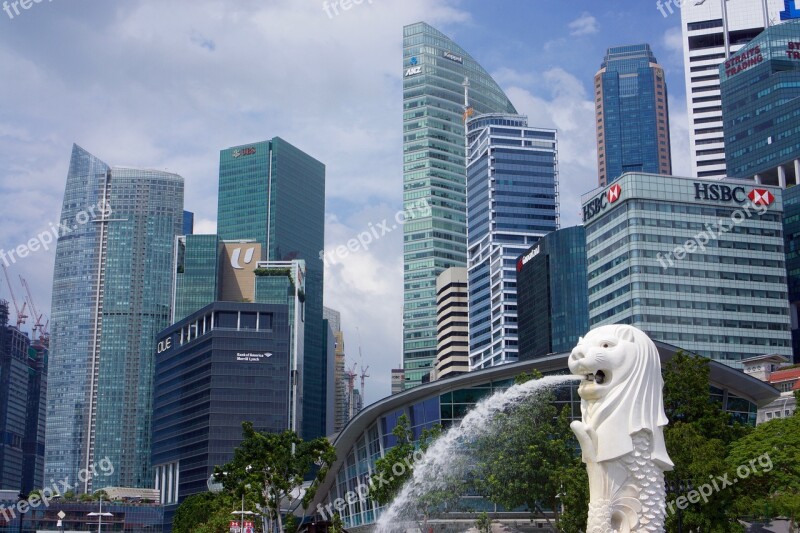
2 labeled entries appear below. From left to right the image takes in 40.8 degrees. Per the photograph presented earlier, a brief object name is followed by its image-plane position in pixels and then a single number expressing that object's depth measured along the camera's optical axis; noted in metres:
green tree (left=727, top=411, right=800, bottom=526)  44.91
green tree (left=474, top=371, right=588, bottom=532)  45.41
